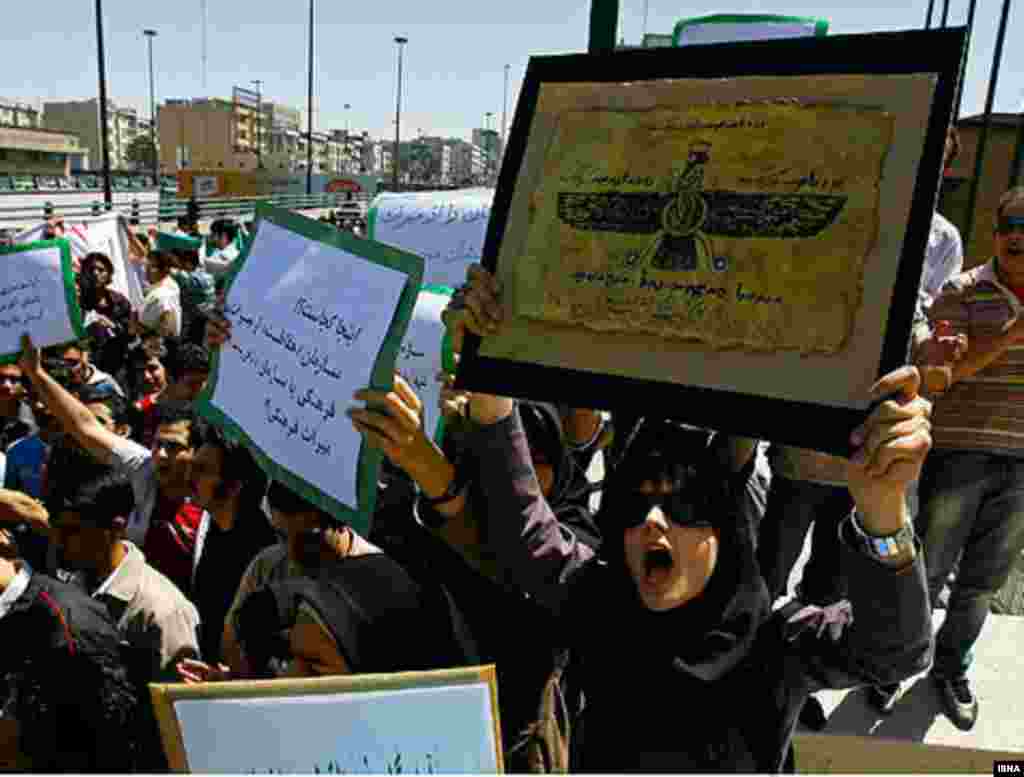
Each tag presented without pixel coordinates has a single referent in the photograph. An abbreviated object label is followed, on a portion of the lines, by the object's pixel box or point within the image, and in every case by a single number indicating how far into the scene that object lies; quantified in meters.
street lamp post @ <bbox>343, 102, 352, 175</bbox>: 139.38
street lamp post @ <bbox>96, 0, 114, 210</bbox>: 21.31
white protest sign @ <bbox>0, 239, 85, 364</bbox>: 3.03
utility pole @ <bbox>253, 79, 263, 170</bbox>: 65.58
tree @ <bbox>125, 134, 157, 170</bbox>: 97.94
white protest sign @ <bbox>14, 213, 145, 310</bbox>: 5.79
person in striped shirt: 2.32
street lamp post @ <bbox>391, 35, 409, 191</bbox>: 58.00
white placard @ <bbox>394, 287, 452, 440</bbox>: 2.11
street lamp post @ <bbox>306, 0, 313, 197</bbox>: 37.60
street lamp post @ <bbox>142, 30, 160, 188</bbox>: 47.00
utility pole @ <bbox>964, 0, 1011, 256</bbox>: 9.58
